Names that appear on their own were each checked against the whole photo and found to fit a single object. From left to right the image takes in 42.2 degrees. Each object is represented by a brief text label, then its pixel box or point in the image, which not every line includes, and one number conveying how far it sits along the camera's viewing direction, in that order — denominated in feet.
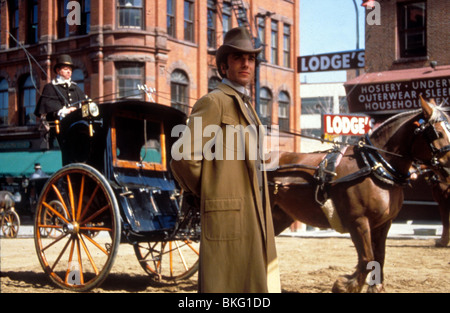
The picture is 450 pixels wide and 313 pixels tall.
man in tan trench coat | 10.85
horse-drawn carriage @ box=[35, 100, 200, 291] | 22.11
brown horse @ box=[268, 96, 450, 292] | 19.07
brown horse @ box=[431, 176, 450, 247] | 33.88
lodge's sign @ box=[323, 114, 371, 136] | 37.60
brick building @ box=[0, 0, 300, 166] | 73.77
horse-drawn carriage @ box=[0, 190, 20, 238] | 54.13
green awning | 74.74
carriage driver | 24.50
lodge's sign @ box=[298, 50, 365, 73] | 33.35
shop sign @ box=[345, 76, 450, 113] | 25.46
